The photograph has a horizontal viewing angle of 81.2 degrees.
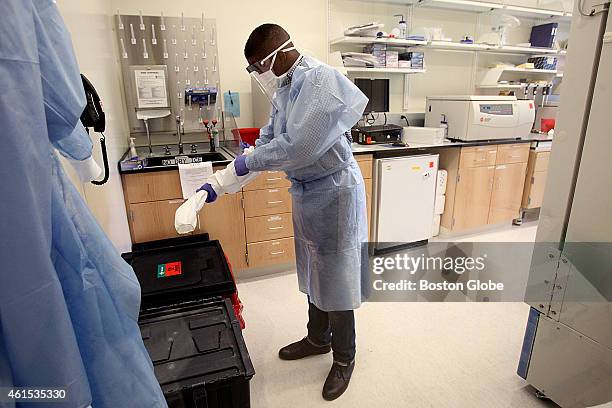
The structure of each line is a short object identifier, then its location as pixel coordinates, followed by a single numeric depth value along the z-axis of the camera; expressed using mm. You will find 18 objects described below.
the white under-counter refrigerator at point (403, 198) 2807
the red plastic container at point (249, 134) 2717
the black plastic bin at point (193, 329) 1058
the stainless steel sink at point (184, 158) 2369
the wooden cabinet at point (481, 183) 3119
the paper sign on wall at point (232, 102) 2906
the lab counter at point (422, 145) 2736
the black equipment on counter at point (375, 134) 2971
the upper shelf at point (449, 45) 2992
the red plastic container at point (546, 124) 3857
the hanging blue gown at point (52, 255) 472
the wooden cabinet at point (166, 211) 2162
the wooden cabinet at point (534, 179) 3391
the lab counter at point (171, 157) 2146
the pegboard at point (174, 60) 2527
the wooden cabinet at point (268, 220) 2451
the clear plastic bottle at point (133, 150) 2352
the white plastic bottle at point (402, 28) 3103
